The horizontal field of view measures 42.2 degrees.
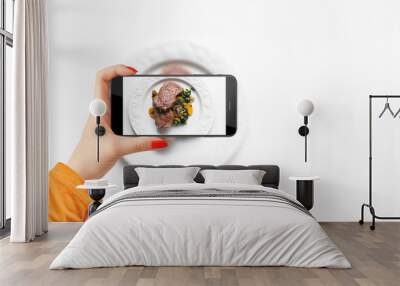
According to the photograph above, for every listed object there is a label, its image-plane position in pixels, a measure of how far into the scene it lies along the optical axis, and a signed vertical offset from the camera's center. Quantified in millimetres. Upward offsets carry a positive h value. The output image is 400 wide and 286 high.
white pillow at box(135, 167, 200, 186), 6121 -490
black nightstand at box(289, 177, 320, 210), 6277 -687
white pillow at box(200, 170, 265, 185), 6066 -494
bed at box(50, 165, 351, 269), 4051 -833
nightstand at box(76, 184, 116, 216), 6102 -717
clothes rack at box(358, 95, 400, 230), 6183 -489
